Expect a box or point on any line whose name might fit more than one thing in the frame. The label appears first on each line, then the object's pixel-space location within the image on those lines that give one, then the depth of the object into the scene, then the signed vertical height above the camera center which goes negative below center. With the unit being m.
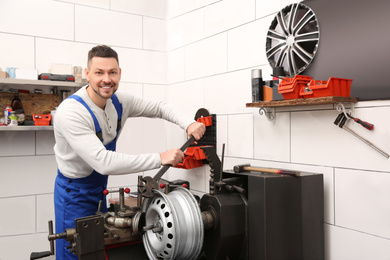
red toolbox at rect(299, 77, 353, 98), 1.29 +0.17
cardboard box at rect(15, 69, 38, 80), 1.97 +0.34
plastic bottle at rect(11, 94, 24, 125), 2.01 +0.15
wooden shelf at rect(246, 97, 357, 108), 1.28 +0.13
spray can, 1.65 +0.23
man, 1.38 -0.06
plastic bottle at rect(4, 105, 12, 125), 1.95 +0.10
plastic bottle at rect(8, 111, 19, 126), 1.94 +0.07
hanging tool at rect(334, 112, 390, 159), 1.31 +0.03
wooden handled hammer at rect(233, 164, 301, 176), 1.35 -0.16
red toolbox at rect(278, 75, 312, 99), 1.41 +0.20
